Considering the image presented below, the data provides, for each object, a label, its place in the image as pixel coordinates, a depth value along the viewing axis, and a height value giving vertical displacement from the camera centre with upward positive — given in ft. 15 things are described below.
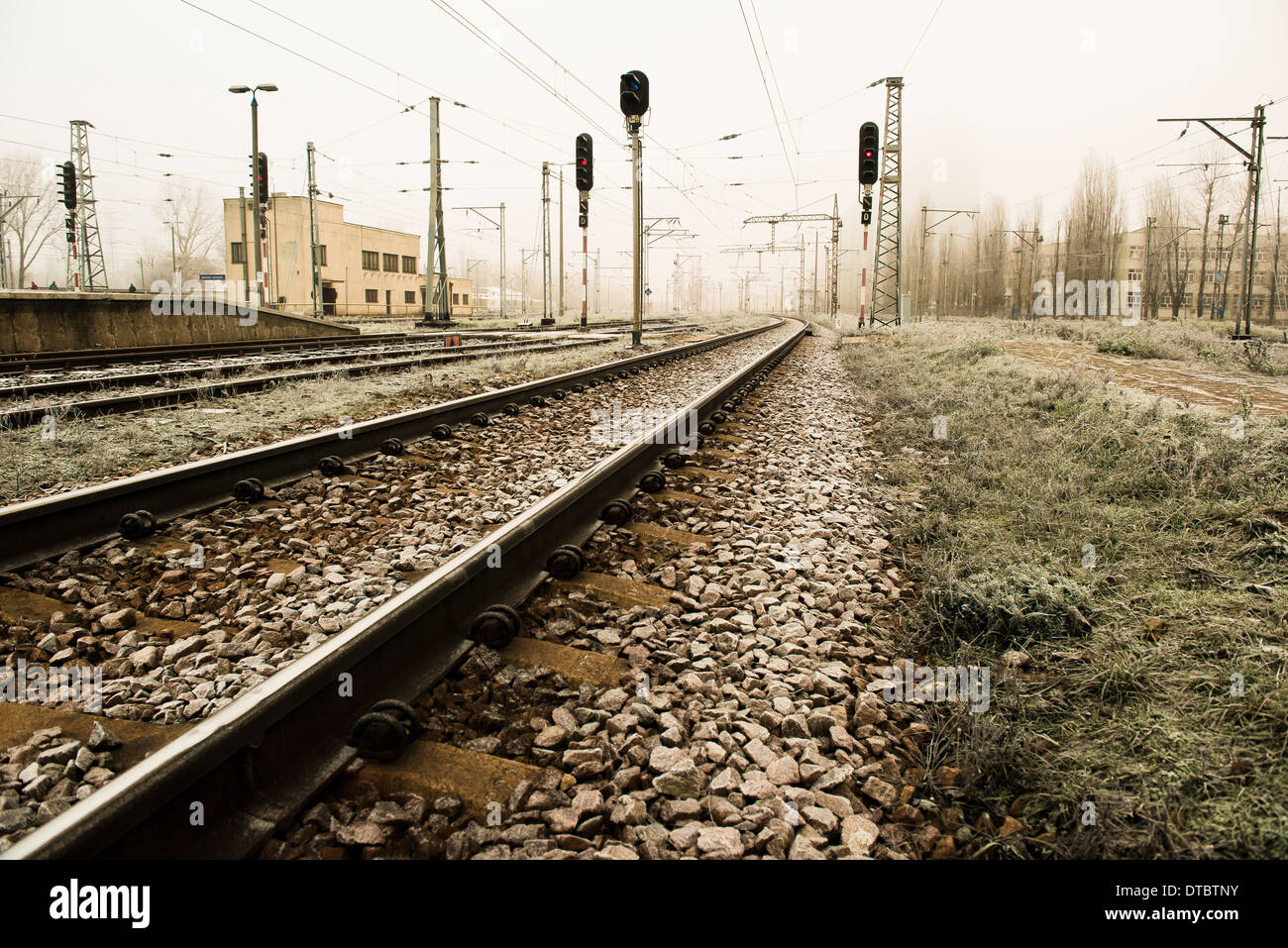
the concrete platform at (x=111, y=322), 36.09 +3.51
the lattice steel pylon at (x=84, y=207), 118.01 +30.42
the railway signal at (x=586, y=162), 62.39 +19.52
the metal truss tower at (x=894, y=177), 79.46 +23.10
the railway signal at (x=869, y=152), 68.18 +22.22
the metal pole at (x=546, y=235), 111.34 +24.13
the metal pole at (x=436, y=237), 80.79 +16.81
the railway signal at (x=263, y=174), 81.46 +23.76
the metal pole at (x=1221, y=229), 129.80 +29.48
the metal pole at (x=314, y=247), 102.22 +19.58
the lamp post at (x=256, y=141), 76.95 +26.75
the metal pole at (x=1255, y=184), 65.79 +18.43
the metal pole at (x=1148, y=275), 137.05 +21.74
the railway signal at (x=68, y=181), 110.11 +30.58
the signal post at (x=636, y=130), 54.80 +19.65
